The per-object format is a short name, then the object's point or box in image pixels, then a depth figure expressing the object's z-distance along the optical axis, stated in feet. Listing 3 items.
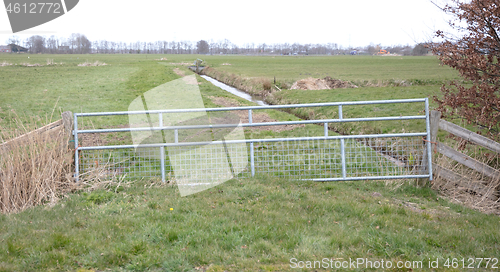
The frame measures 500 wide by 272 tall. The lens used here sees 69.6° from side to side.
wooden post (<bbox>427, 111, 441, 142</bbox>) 20.89
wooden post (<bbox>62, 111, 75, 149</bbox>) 20.79
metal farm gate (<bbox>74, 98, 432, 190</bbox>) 20.63
